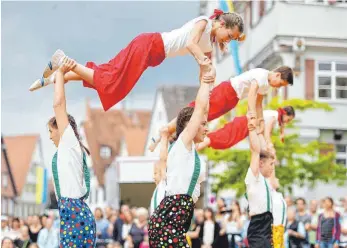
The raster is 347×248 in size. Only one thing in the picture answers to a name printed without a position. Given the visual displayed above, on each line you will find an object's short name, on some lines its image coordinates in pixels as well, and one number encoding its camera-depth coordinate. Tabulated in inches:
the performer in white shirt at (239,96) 431.9
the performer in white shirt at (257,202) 378.0
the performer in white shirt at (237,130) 466.8
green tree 1116.5
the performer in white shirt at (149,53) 340.9
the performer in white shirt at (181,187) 296.4
